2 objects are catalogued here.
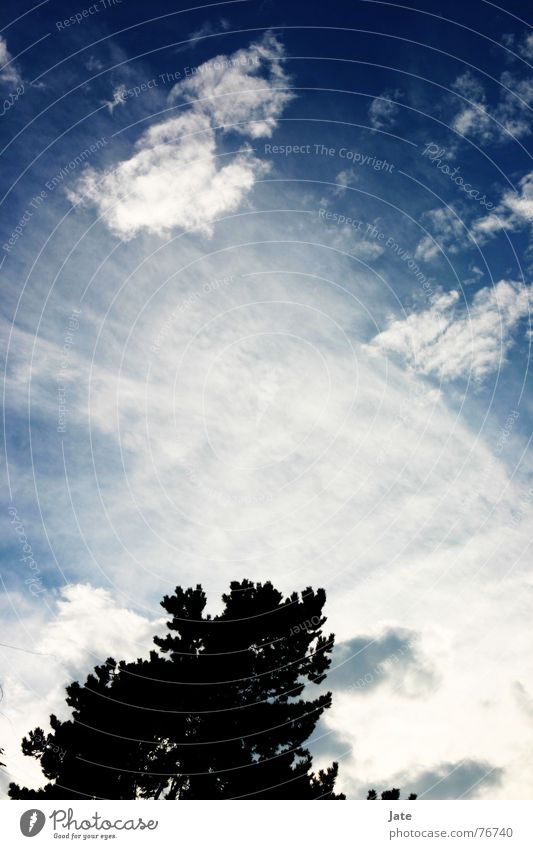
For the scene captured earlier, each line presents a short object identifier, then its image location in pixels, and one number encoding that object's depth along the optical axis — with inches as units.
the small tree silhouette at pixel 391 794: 826.2
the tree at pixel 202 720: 820.0
